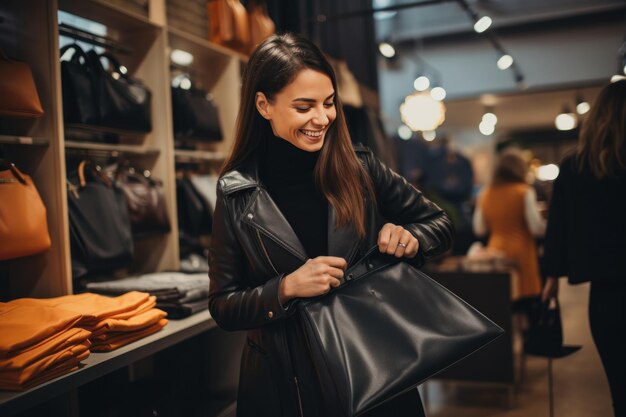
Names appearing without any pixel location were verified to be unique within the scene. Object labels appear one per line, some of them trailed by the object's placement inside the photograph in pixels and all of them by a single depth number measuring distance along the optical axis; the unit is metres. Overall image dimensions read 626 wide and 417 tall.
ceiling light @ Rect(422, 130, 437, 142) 9.36
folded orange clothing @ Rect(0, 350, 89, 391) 1.61
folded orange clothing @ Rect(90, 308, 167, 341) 1.98
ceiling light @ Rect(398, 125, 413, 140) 11.24
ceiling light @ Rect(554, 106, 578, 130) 8.08
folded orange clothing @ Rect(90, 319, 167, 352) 2.01
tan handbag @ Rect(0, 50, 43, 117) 2.06
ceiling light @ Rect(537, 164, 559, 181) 13.22
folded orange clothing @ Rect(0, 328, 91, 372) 1.60
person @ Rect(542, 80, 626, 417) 2.09
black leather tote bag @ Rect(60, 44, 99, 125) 2.48
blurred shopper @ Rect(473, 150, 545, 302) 4.69
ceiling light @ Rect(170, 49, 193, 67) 3.57
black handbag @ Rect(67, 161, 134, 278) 2.44
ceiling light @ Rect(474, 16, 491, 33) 4.16
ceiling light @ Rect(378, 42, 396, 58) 5.15
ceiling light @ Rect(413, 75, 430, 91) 6.16
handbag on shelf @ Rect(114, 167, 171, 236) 2.82
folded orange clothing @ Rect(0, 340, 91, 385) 1.60
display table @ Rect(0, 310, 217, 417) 1.59
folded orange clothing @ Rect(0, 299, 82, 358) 1.64
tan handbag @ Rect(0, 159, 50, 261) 2.01
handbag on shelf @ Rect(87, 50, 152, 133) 2.63
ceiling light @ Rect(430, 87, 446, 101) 6.74
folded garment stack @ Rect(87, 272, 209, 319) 2.46
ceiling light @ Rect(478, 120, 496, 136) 9.05
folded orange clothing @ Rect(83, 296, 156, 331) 1.97
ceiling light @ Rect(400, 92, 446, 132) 5.47
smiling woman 1.38
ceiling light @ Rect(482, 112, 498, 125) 8.85
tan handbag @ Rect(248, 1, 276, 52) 3.79
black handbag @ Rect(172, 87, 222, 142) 3.22
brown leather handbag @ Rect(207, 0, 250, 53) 3.52
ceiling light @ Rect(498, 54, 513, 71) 5.17
